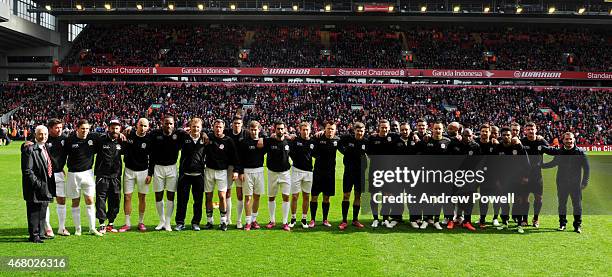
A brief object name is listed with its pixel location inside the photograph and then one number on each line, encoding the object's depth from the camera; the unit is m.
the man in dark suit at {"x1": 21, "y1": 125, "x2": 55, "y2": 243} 7.10
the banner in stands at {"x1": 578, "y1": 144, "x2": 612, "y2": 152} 31.02
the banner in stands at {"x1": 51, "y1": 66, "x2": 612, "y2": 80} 43.41
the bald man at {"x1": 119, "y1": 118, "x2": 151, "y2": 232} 8.07
